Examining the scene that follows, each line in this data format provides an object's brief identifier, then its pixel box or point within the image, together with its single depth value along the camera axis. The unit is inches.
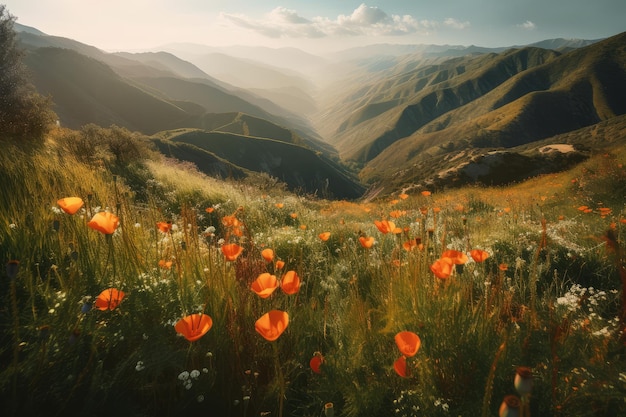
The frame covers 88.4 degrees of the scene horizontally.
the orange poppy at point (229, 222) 111.0
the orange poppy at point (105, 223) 66.1
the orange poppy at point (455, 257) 71.6
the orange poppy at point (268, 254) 88.3
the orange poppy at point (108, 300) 61.0
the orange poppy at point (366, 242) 94.5
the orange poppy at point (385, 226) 100.2
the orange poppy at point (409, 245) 93.1
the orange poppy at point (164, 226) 102.1
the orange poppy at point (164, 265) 88.3
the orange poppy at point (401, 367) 59.2
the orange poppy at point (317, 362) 67.2
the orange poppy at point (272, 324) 52.3
